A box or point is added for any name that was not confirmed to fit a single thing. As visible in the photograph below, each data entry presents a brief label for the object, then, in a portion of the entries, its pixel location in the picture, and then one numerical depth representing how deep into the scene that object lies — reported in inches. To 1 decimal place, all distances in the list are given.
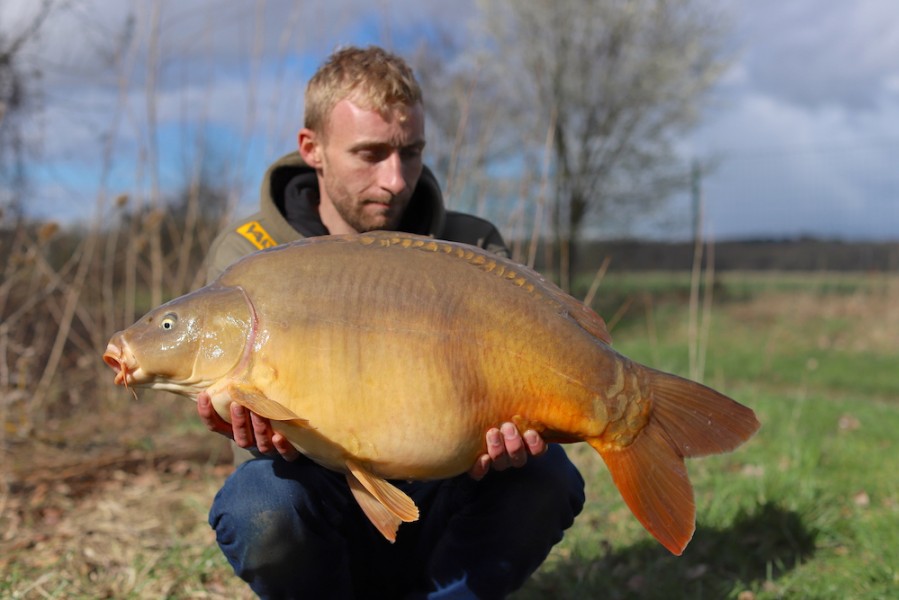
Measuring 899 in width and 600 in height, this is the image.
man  67.1
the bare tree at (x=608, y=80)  455.2
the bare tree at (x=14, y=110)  174.6
